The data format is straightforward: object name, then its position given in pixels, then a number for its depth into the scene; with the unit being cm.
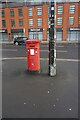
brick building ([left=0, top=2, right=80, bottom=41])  2170
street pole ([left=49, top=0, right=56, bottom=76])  367
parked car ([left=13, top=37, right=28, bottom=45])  1462
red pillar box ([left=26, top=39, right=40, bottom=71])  405
